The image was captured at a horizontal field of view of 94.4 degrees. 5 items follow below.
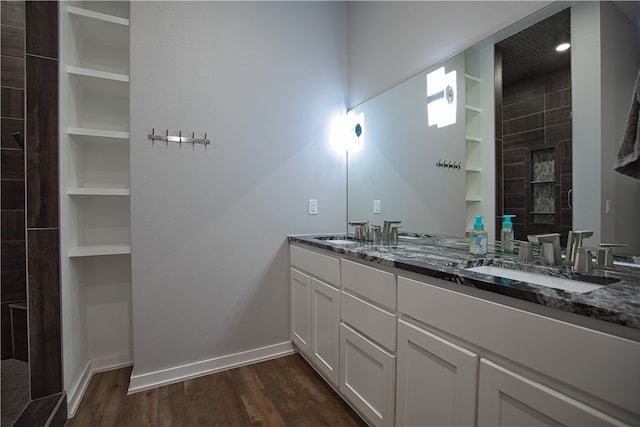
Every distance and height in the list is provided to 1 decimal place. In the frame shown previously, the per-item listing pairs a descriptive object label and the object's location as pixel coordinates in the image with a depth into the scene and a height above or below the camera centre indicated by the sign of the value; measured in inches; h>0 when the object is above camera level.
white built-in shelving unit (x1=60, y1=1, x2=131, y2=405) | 68.6 +8.3
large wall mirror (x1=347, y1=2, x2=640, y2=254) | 44.1 +14.5
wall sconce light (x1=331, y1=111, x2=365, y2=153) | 97.6 +26.1
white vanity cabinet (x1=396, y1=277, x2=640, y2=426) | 25.2 -16.7
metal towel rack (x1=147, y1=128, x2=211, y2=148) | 73.2 +18.8
